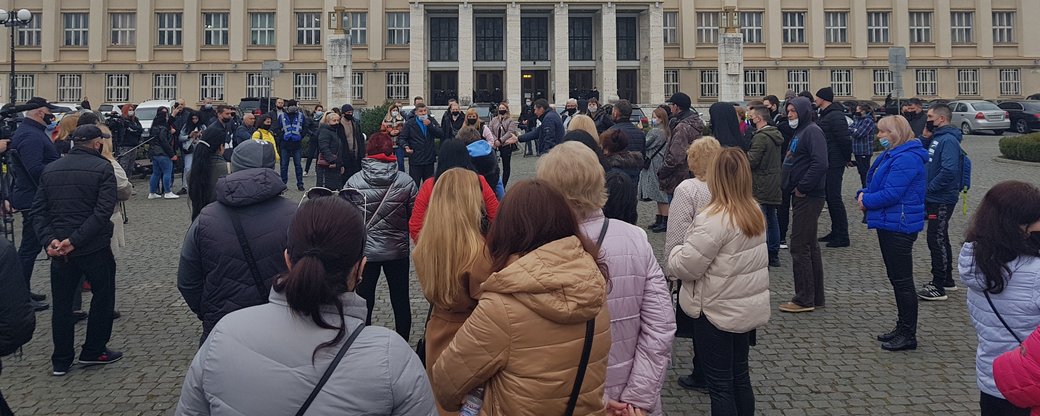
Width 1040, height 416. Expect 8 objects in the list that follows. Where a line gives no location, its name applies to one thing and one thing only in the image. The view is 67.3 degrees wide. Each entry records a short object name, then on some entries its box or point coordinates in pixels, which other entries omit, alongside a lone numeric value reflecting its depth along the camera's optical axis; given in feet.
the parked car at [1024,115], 114.88
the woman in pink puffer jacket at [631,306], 12.46
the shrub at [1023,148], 71.26
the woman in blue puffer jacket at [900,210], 21.26
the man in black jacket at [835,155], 34.68
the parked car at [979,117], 116.78
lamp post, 67.44
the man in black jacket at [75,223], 20.17
